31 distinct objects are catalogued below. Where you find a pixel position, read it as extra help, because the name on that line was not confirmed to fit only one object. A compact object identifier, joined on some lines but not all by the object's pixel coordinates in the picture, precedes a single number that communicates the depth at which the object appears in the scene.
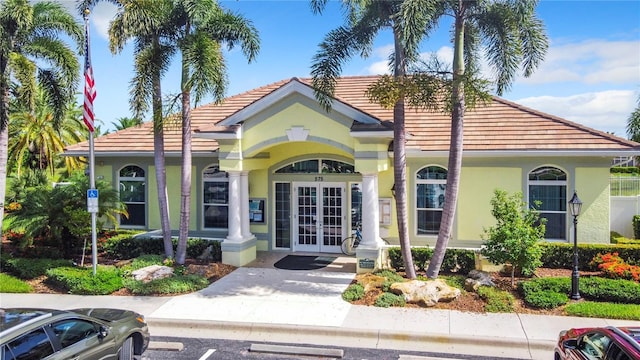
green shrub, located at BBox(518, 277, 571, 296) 11.67
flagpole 13.21
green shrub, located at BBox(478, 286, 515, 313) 11.09
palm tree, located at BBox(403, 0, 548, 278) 12.32
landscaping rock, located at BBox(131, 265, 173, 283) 13.41
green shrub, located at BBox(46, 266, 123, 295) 12.82
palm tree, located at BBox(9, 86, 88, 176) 30.56
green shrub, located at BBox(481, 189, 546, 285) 11.95
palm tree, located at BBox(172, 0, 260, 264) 13.16
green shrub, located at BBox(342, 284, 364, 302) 11.92
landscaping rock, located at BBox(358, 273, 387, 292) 12.45
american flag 13.32
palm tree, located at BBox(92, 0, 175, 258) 13.26
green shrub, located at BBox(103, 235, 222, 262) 16.34
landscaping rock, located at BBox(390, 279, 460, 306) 11.51
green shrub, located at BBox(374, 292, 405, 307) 11.51
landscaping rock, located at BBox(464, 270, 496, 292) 12.20
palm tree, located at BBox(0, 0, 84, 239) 13.72
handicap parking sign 13.09
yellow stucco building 14.52
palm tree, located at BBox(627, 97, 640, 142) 16.81
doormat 15.30
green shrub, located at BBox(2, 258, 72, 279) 14.23
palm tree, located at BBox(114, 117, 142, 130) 45.41
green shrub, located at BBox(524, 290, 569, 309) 11.05
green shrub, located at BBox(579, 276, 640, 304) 11.28
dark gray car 6.35
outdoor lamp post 11.49
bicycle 16.73
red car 5.92
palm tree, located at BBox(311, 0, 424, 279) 12.54
